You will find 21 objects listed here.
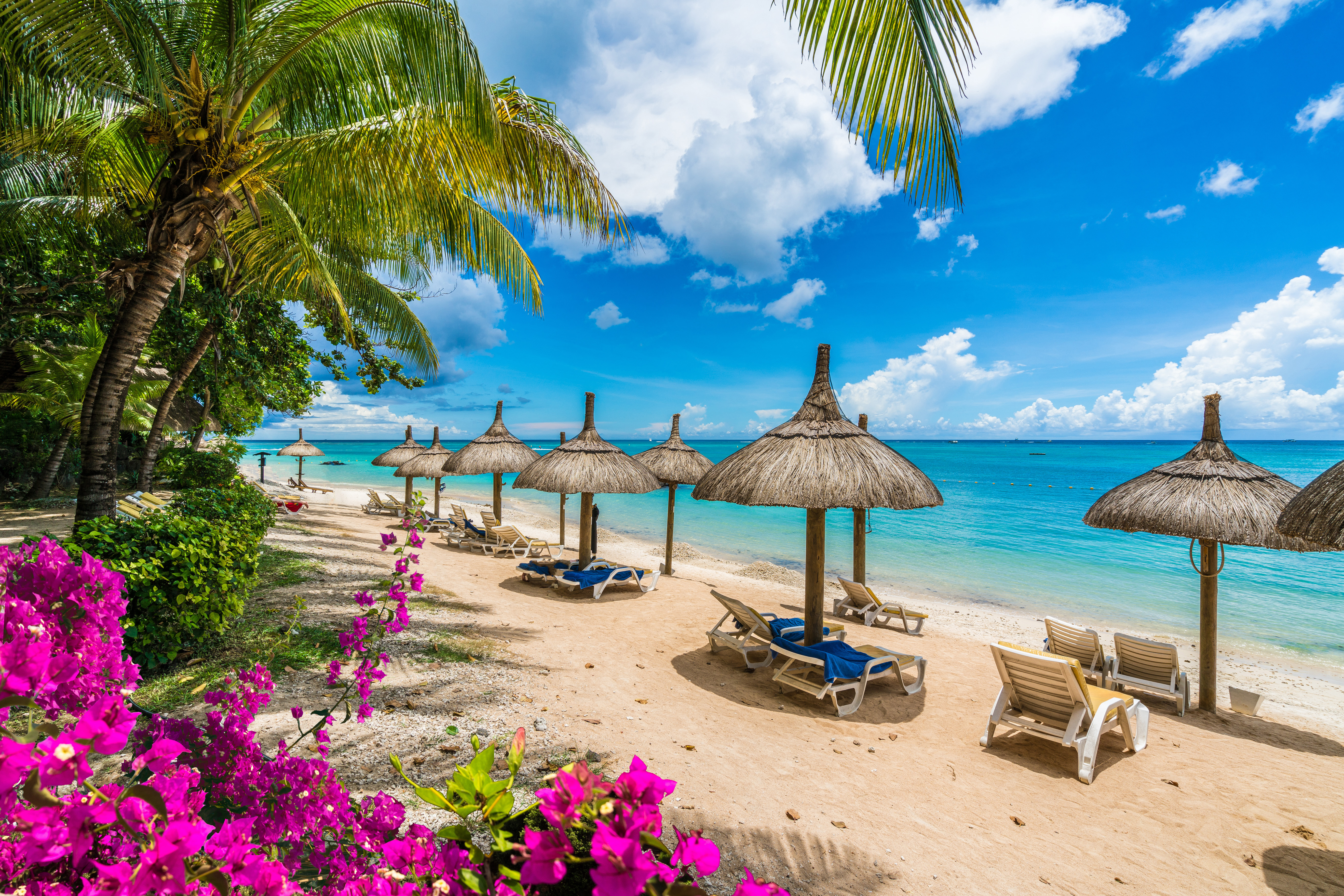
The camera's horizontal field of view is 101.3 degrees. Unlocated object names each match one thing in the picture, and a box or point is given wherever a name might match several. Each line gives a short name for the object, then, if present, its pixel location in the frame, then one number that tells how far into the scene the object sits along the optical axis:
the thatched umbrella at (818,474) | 5.26
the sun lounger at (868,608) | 8.37
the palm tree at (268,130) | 4.43
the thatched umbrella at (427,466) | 14.81
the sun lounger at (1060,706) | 4.12
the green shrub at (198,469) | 12.35
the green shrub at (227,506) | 4.84
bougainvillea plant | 0.62
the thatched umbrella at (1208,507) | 5.27
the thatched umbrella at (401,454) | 17.06
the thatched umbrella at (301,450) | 23.61
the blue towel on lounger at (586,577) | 8.32
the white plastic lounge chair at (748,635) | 5.79
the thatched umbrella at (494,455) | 11.76
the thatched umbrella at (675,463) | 10.54
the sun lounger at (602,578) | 8.34
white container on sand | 5.62
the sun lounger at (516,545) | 11.45
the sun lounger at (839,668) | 4.97
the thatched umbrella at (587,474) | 8.62
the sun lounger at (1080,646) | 5.98
